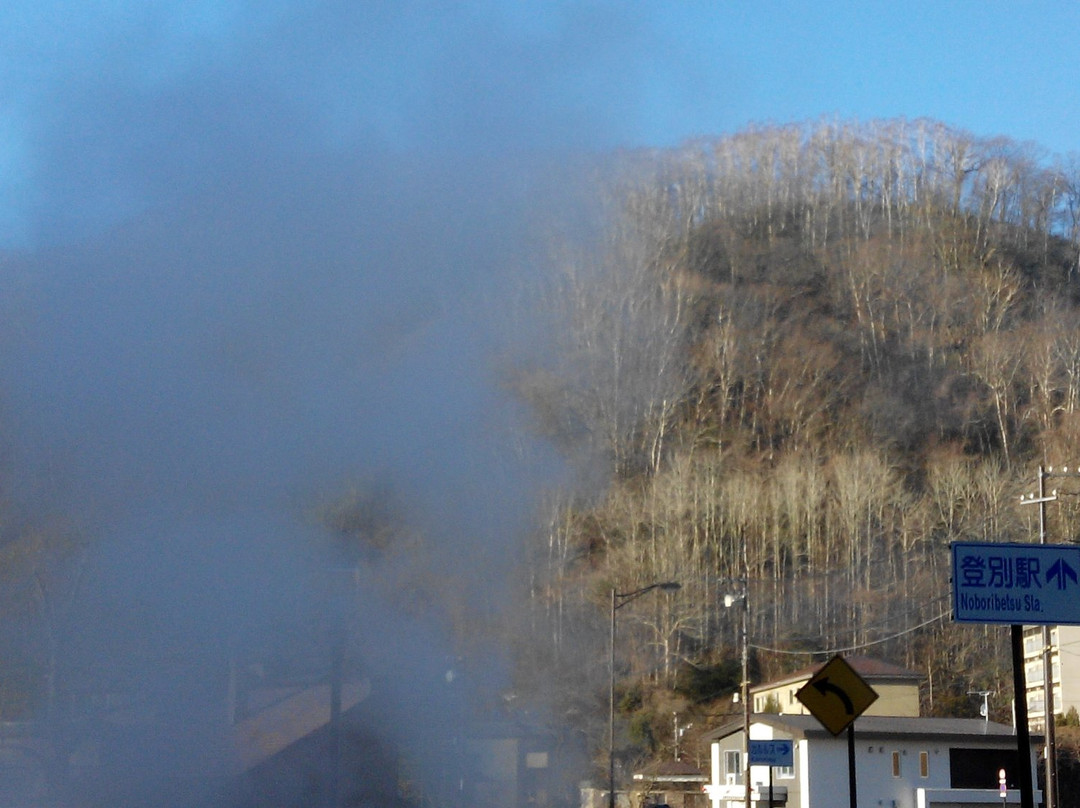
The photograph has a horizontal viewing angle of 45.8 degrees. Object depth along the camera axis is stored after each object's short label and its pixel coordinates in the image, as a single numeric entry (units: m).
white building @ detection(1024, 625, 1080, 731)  53.00
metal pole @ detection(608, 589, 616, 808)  29.81
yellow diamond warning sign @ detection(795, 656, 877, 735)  13.74
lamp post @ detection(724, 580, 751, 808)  32.78
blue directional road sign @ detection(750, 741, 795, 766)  25.33
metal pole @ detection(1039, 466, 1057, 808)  28.66
